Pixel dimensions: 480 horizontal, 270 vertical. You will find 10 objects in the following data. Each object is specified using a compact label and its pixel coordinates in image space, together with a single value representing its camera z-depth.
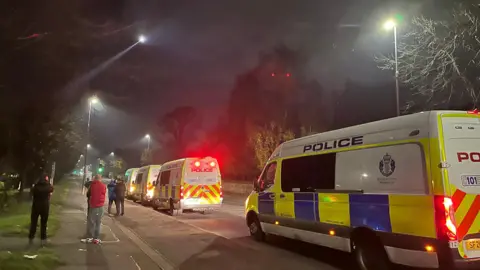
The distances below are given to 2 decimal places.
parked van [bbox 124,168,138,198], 31.52
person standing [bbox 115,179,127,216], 18.64
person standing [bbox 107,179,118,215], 19.30
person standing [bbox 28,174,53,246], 9.78
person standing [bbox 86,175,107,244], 10.32
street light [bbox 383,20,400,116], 15.59
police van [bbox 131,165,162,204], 25.68
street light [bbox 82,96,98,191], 29.67
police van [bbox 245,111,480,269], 5.79
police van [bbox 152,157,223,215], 18.30
